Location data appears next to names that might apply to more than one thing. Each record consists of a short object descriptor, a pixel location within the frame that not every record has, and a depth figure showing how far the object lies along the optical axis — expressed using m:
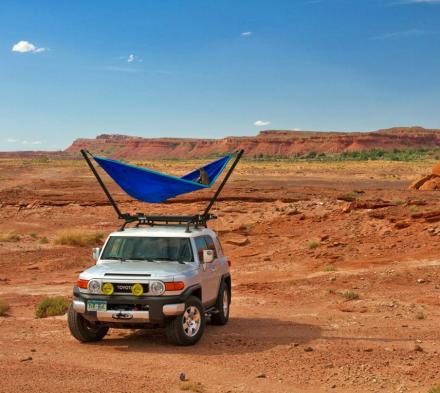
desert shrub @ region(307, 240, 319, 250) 21.81
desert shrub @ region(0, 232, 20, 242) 25.53
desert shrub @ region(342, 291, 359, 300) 14.26
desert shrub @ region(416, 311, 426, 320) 11.96
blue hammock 11.11
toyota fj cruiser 8.92
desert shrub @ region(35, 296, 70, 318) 12.39
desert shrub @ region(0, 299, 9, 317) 12.72
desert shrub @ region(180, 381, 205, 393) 7.32
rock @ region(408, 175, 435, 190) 37.52
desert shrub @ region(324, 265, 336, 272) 18.36
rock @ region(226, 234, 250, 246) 24.15
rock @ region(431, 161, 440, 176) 38.65
